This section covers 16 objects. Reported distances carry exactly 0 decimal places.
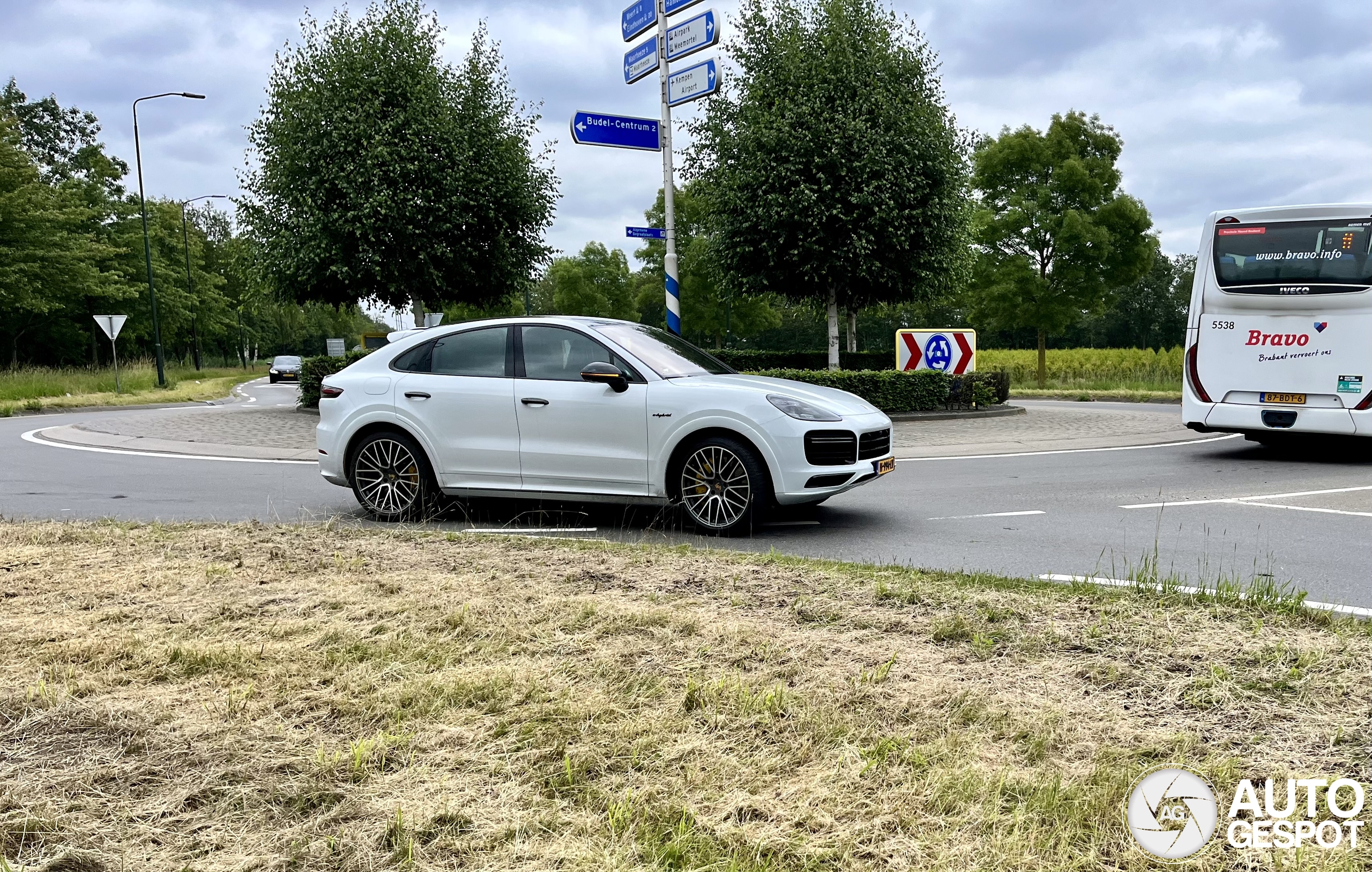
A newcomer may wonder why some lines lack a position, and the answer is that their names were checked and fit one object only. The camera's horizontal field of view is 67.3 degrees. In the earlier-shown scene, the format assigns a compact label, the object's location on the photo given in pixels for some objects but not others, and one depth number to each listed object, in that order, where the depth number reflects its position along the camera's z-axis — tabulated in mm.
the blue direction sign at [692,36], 14992
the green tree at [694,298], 47469
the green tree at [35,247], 37156
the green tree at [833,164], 22562
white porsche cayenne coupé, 7336
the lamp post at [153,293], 36688
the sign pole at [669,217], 15875
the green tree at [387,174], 22156
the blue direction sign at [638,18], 15992
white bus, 11430
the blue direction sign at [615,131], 15008
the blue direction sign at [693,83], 15000
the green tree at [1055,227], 35312
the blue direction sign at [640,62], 16062
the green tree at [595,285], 63719
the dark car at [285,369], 49938
